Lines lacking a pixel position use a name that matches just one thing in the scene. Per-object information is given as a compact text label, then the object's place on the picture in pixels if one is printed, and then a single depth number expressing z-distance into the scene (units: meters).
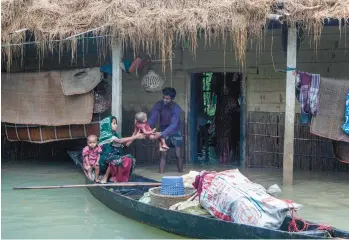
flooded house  9.19
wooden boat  5.82
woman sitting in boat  9.06
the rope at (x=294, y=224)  6.04
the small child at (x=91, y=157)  9.20
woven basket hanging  11.02
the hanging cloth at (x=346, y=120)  9.06
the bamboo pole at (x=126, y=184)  8.26
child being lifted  9.80
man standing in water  10.35
